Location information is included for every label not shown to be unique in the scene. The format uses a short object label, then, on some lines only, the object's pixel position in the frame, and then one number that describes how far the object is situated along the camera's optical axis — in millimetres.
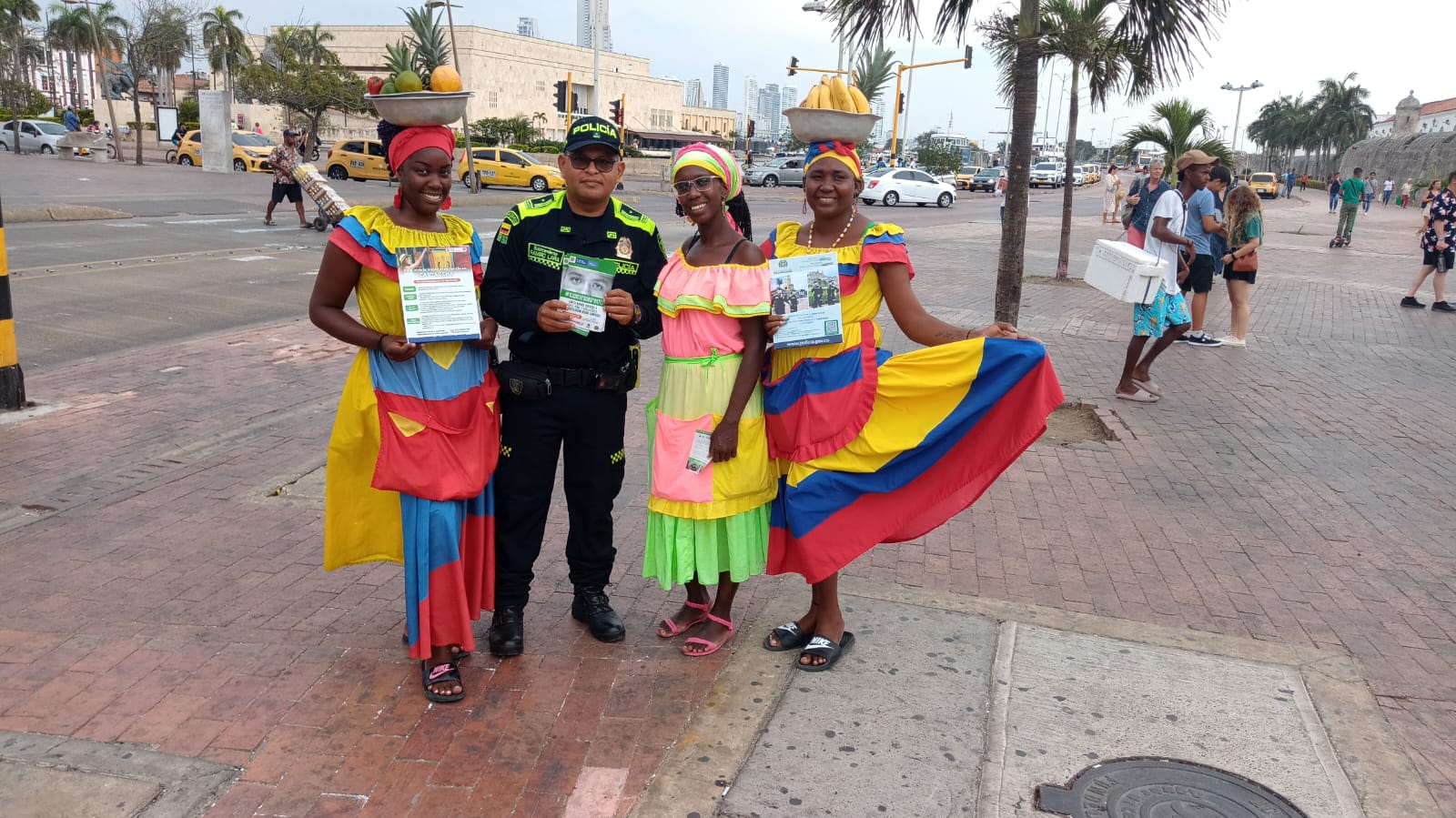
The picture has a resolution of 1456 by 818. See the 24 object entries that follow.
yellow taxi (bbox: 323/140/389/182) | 31922
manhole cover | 2939
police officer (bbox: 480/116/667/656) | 3428
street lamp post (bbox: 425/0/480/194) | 30639
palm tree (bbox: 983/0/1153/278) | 12484
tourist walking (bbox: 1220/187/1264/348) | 10172
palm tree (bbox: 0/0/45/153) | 43781
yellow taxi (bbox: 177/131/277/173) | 35594
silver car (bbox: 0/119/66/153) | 39188
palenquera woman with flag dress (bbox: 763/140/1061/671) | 3502
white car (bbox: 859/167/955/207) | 37312
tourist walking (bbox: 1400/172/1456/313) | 13070
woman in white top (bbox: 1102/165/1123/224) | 29234
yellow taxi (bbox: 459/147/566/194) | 32781
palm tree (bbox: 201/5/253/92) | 48688
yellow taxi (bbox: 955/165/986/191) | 54750
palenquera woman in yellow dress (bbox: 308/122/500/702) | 3277
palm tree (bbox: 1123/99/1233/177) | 16828
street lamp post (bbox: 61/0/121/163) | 40562
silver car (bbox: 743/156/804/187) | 44156
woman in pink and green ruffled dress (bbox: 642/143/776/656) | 3432
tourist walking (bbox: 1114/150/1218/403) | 8008
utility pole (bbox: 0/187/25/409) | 6262
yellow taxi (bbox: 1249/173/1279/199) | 50531
